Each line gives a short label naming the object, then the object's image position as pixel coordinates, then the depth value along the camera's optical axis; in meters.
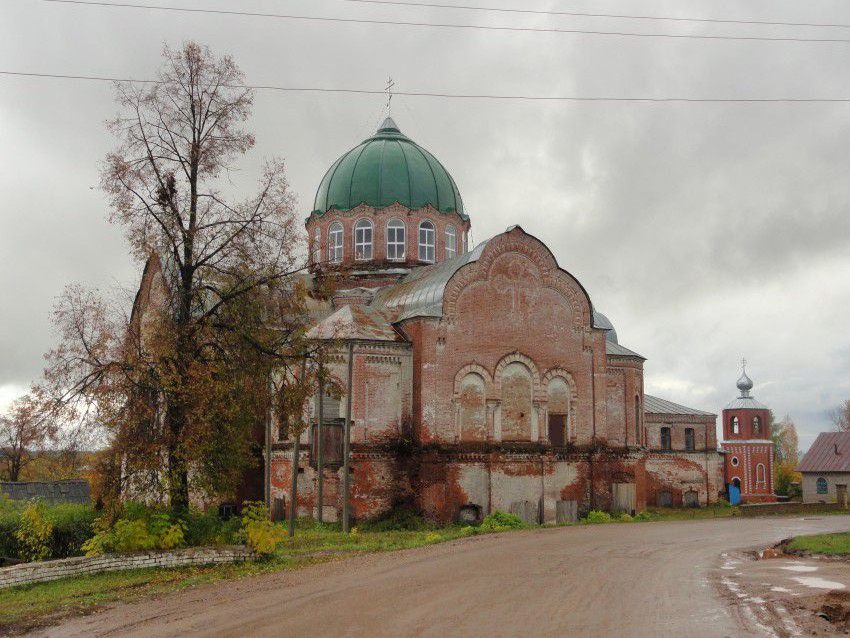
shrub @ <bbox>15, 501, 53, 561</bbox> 18.19
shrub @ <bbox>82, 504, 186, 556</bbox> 17.45
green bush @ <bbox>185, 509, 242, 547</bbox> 18.41
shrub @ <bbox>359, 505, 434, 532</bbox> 28.28
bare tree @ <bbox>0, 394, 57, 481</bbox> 16.86
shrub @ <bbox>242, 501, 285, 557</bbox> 18.20
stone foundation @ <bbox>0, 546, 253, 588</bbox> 16.38
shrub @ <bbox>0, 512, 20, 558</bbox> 18.42
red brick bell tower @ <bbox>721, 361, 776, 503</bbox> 54.31
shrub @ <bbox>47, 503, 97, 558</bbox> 18.56
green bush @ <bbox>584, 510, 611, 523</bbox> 30.97
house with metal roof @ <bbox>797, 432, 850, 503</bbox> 51.22
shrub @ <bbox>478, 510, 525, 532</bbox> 27.75
